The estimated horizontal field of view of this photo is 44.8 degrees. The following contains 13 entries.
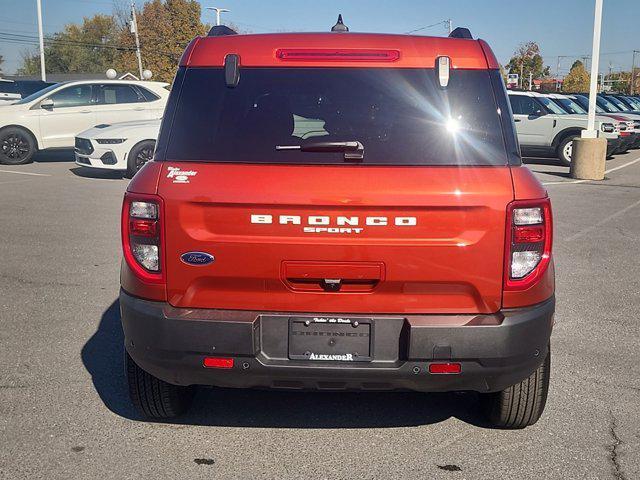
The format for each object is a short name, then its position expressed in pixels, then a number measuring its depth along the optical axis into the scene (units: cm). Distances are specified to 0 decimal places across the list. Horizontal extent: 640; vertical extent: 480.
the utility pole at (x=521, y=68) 9754
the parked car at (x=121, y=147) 1474
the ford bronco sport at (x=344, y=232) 324
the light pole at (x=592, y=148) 1631
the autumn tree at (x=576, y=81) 11188
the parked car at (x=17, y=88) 2543
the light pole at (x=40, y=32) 4648
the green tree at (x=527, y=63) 10038
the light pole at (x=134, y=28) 5616
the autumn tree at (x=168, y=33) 7531
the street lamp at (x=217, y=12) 5113
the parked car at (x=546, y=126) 1994
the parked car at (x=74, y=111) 1753
